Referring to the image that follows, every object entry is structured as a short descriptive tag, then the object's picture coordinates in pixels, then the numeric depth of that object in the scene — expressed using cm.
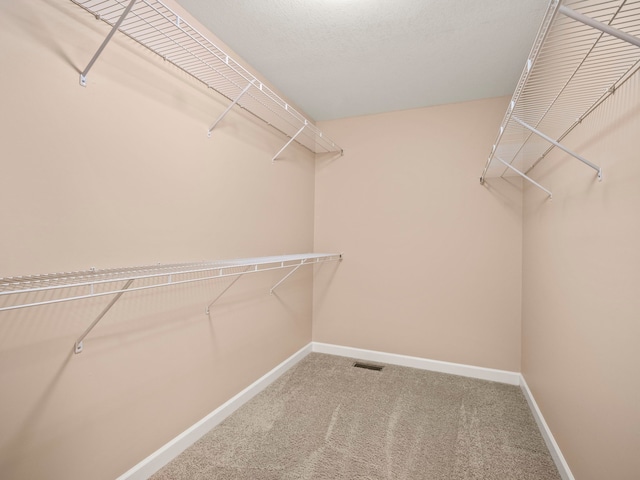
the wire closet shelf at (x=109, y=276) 86
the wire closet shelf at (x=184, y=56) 109
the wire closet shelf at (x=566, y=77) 82
